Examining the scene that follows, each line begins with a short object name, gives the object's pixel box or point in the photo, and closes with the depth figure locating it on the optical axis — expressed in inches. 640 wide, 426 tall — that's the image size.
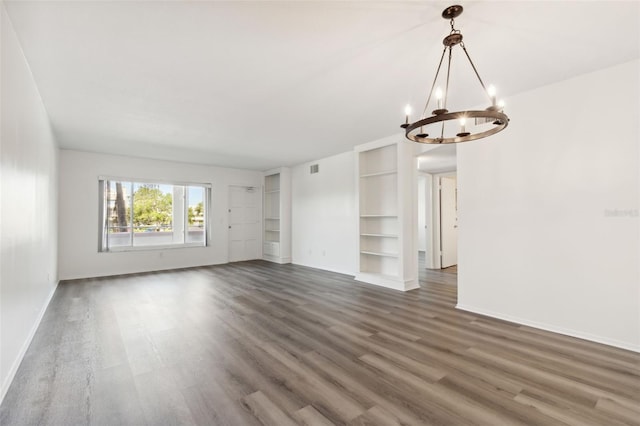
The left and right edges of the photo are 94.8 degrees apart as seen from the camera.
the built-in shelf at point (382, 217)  196.5
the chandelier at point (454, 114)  78.5
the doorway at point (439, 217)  272.7
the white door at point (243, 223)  323.6
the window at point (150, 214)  254.1
